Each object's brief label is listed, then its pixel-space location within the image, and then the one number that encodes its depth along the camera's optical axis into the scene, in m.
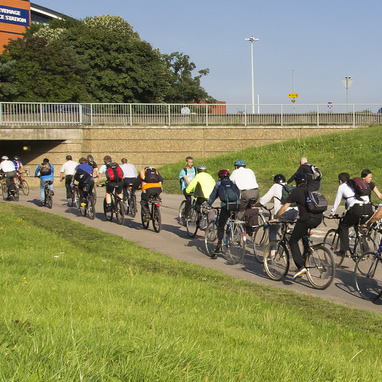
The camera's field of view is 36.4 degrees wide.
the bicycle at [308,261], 8.79
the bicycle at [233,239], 10.85
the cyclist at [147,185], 14.93
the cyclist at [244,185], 12.26
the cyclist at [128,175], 17.28
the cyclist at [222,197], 10.94
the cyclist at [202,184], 13.11
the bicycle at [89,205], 17.48
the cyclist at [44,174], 20.14
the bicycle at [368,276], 8.72
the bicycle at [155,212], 14.72
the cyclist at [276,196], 10.79
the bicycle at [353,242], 10.37
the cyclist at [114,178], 16.33
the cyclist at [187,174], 16.01
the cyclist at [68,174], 20.55
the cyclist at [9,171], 22.43
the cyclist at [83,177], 17.39
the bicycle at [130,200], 17.79
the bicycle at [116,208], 16.28
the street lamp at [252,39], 49.92
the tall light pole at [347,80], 32.62
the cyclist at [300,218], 8.80
